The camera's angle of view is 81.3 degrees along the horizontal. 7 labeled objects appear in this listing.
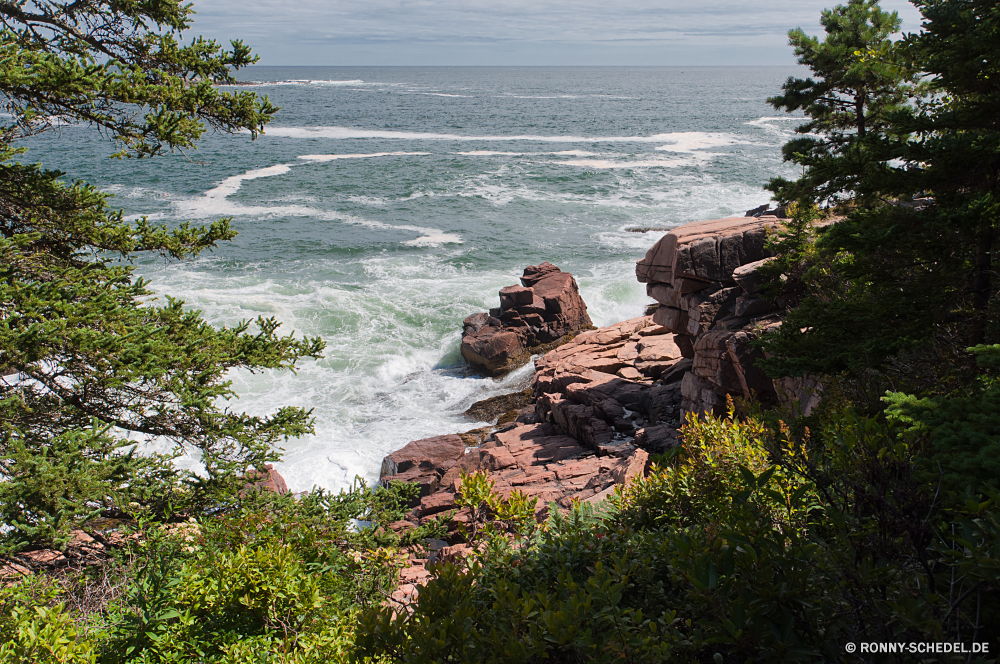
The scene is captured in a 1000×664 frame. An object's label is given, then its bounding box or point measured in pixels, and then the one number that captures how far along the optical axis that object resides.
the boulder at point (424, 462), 14.29
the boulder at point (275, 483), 12.70
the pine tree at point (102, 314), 5.66
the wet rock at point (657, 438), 12.73
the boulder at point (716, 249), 14.70
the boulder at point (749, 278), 13.65
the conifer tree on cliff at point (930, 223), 6.34
